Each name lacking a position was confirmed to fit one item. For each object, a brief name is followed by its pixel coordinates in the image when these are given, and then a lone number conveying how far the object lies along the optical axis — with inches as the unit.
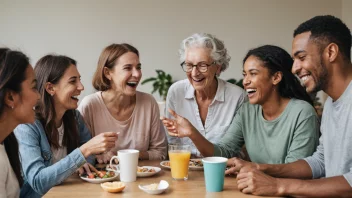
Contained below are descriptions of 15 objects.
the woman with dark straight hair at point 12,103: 52.7
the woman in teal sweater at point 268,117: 72.6
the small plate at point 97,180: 58.2
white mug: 59.2
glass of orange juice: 60.5
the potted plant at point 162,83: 201.2
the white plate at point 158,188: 52.7
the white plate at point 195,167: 67.4
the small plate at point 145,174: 61.8
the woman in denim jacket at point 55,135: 59.9
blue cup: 54.2
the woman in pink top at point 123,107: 87.4
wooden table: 53.3
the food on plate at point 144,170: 63.2
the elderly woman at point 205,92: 90.7
